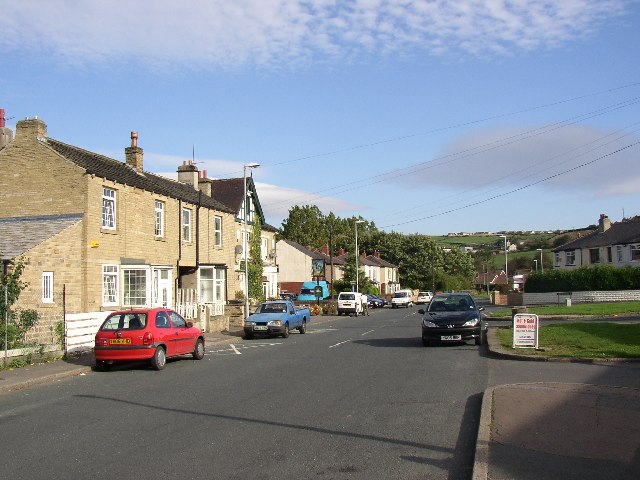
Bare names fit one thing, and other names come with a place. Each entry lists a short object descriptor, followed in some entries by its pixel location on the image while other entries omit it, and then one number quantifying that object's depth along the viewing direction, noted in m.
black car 20.20
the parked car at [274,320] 27.17
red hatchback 16.52
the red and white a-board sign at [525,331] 17.62
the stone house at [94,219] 22.84
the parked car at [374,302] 72.01
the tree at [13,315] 17.27
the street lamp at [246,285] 31.51
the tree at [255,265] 42.38
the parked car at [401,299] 70.00
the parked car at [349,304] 50.06
